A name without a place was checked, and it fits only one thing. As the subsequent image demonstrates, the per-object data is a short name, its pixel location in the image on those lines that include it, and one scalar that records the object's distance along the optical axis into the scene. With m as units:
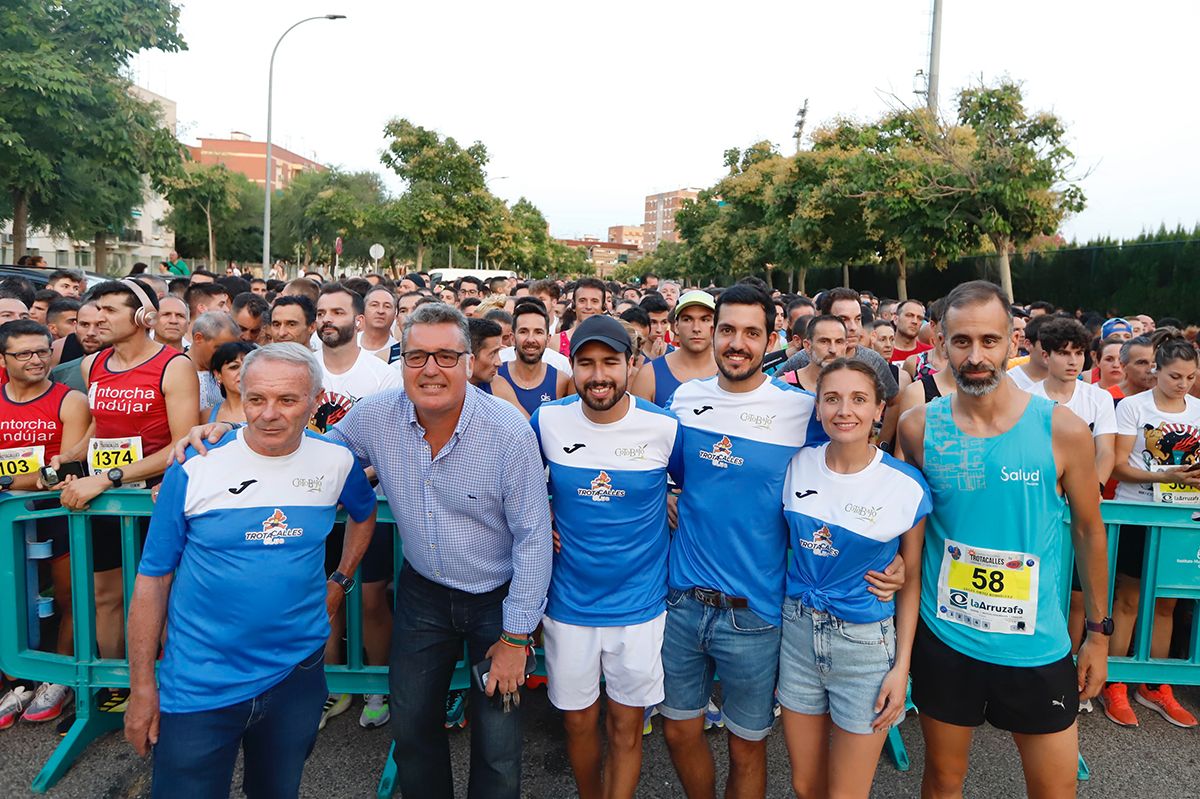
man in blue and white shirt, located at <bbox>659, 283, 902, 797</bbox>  2.97
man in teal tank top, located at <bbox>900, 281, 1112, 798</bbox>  2.76
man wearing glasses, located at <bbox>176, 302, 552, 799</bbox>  2.90
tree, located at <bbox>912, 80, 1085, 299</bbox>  15.01
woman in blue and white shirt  2.79
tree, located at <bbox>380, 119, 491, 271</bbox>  25.56
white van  21.60
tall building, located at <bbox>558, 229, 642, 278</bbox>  158.69
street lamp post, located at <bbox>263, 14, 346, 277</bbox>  21.56
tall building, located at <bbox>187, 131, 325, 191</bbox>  101.88
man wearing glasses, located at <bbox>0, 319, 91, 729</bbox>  3.99
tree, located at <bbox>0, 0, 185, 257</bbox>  17.06
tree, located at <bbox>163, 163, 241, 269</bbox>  46.09
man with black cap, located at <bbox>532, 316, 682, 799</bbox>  2.98
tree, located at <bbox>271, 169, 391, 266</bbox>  48.91
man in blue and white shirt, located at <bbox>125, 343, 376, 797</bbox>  2.64
